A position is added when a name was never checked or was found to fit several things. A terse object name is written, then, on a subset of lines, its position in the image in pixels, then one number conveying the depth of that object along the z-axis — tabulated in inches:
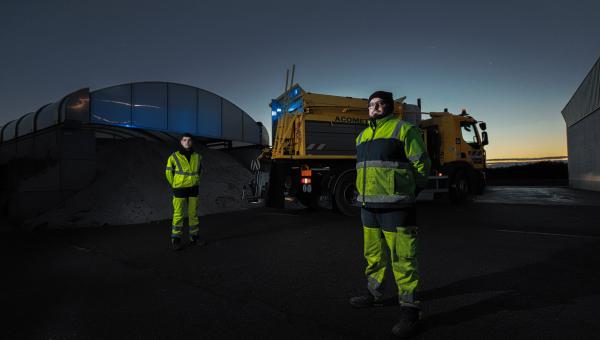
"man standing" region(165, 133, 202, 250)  215.3
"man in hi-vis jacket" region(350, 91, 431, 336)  96.2
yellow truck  350.9
